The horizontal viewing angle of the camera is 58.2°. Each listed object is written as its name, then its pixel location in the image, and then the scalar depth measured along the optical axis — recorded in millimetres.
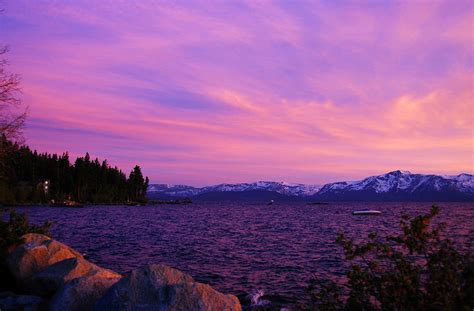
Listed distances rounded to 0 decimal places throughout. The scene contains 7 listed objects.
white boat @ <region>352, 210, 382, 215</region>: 118450
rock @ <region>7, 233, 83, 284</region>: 15953
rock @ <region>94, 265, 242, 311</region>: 9477
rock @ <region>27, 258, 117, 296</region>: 13836
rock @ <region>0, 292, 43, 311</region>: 12945
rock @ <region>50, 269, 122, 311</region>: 11305
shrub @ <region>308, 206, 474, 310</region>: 7367
